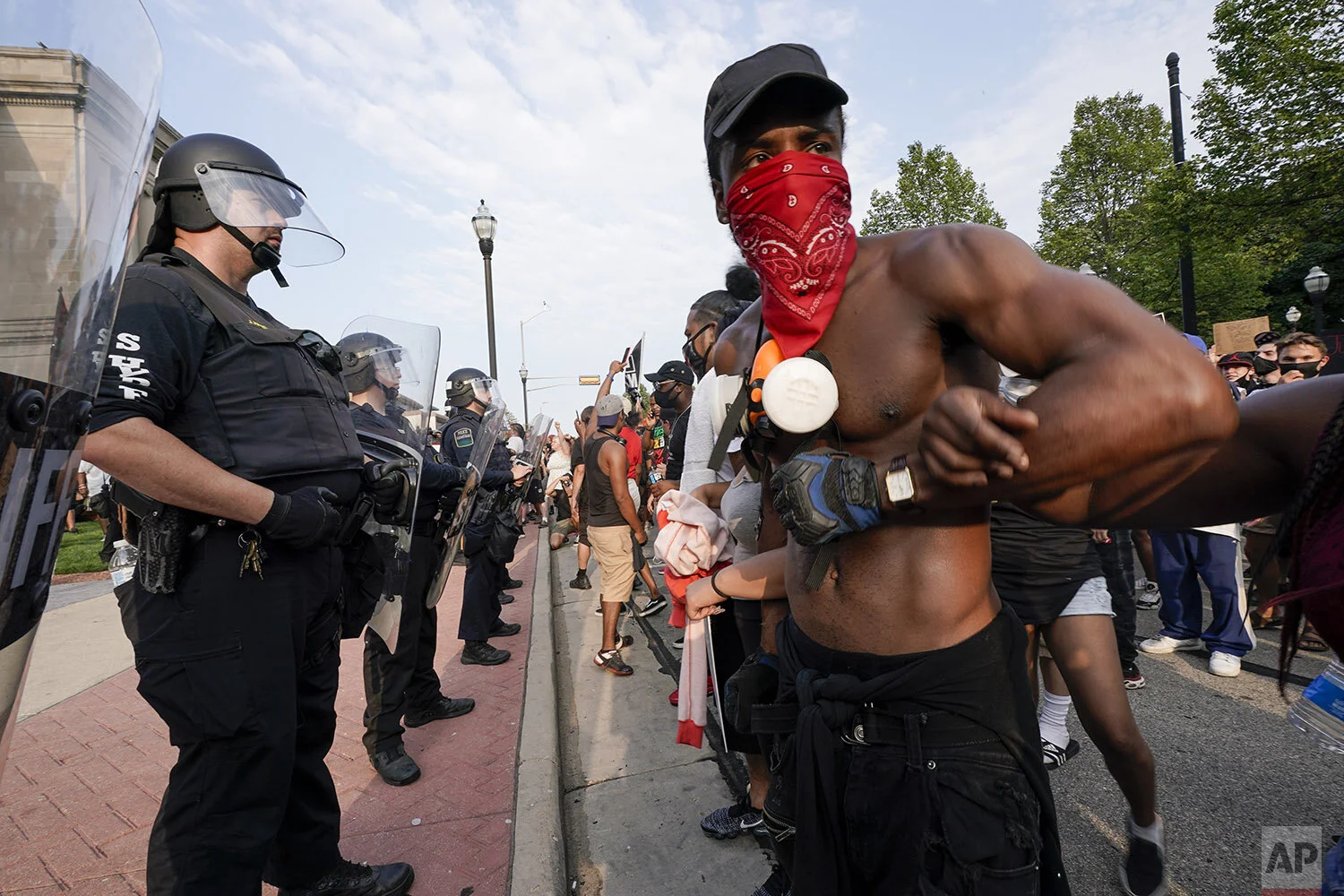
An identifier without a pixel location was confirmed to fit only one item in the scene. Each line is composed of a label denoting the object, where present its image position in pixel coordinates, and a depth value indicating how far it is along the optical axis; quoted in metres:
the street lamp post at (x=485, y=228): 12.95
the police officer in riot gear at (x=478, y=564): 5.48
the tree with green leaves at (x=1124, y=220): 22.58
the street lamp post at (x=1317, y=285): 15.77
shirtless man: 1.13
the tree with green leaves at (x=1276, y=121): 14.06
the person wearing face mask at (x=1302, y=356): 5.82
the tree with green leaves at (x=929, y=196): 24.53
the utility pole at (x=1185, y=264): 15.43
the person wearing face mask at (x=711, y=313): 3.83
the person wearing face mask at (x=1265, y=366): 6.74
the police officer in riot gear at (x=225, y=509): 1.84
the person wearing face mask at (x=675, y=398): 4.75
